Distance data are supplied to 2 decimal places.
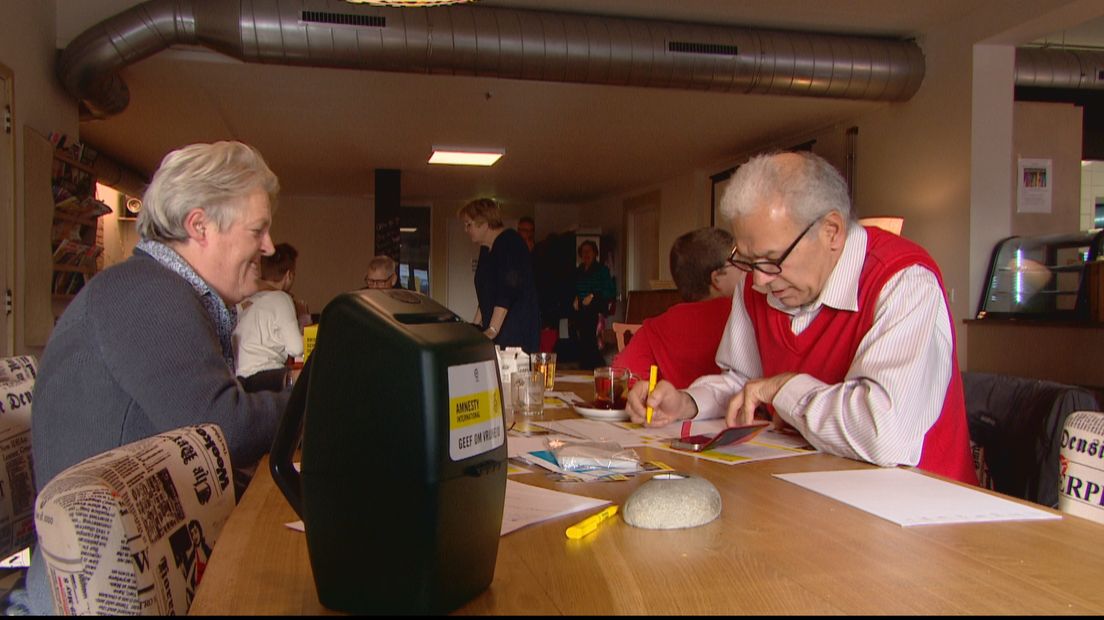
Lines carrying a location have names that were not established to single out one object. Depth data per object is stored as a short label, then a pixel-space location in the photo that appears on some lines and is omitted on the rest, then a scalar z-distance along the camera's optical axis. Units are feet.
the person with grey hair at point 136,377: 4.76
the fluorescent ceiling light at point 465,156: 31.17
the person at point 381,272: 20.97
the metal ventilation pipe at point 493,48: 16.43
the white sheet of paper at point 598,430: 5.81
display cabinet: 15.96
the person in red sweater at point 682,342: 9.61
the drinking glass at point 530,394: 7.24
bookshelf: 17.74
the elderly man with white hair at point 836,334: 5.36
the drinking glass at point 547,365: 8.51
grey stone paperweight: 3.42
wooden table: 2.56
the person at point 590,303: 40.65
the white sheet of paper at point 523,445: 5.16
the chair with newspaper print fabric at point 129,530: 2.61
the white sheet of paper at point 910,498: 3.65
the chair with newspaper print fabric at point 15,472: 5.38
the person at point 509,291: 17.03
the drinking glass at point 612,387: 7.35
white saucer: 6.89
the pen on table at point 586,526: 3.26
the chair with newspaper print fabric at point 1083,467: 4.34
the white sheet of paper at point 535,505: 3.51
